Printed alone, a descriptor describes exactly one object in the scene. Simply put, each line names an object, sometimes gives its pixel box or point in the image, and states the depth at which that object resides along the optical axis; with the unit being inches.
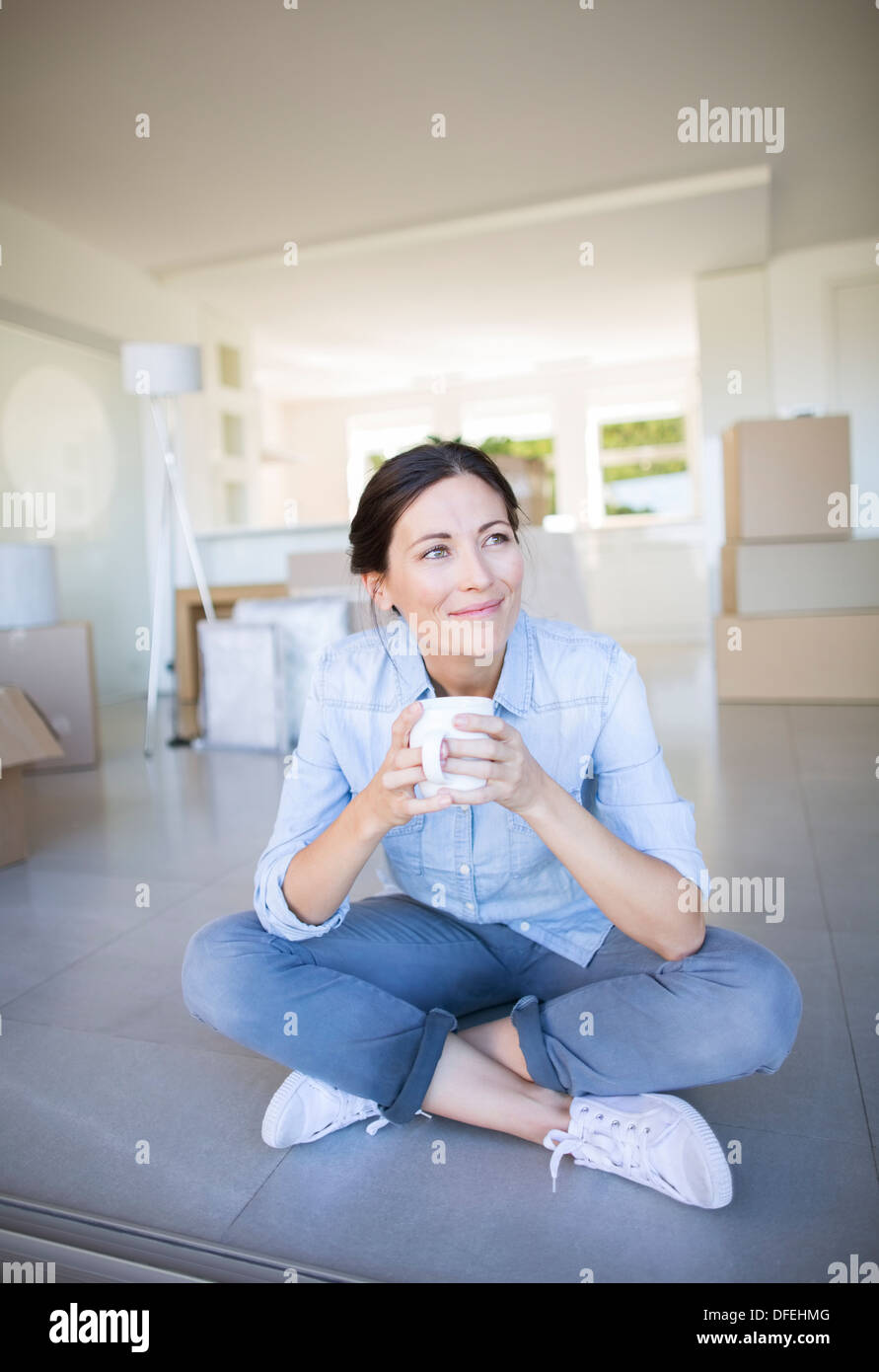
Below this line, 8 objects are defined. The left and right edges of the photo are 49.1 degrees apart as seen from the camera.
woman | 39.0
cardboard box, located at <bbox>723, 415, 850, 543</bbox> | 158.7
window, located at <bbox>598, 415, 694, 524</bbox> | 361.7
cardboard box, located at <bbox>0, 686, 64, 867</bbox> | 87.0
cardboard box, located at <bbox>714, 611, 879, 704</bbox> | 156.6
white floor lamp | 141.4
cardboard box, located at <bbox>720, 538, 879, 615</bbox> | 163.3
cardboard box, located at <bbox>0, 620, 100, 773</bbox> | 139.5
